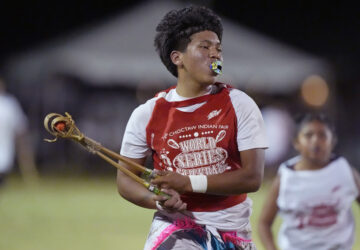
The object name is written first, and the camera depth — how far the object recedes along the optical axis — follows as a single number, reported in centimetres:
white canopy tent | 3991
